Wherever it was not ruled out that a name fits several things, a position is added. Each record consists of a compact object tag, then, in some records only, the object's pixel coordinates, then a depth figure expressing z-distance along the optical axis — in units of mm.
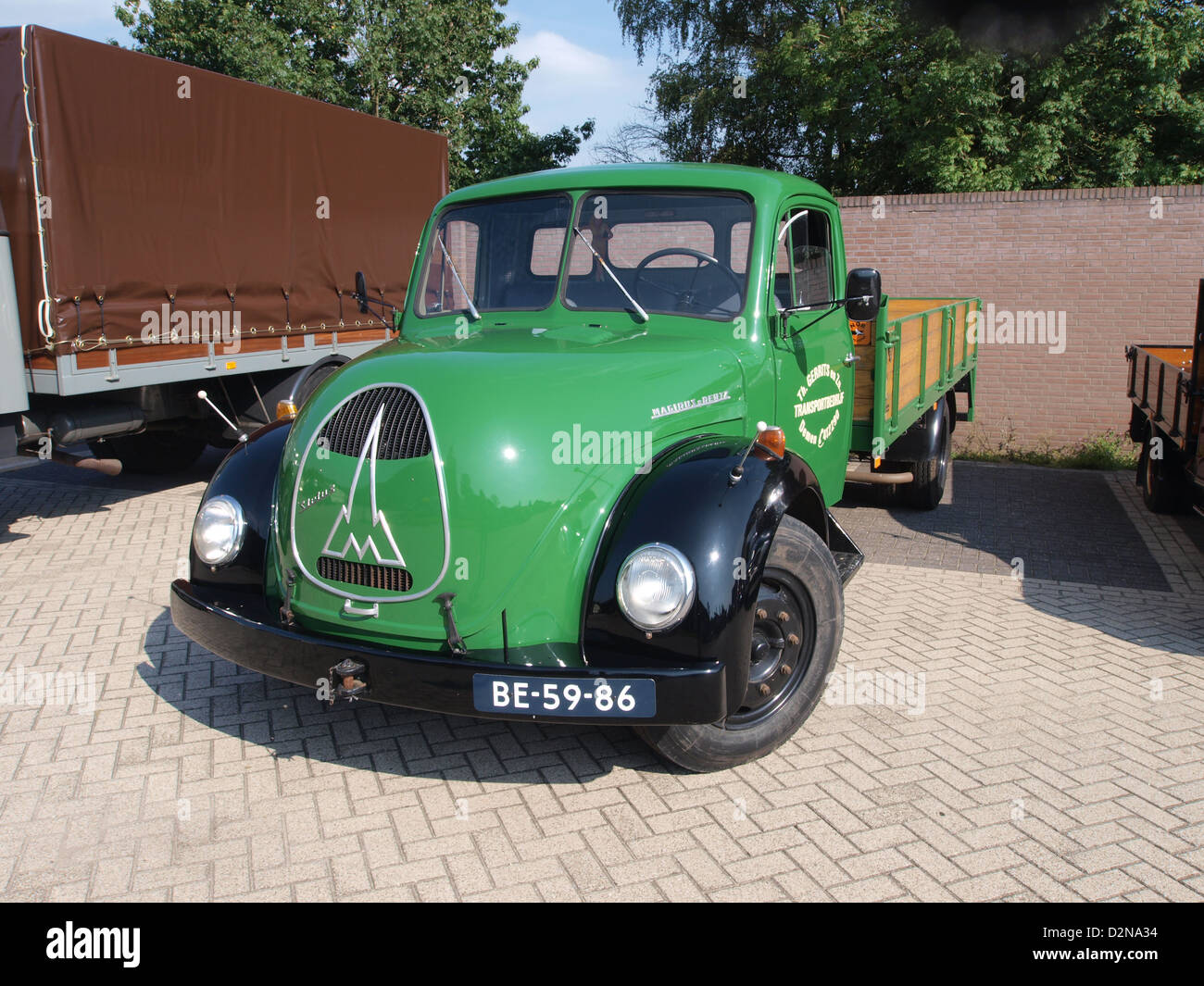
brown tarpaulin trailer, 6043
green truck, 2932
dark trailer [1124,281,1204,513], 5938
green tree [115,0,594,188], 18344
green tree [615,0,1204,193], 14211
